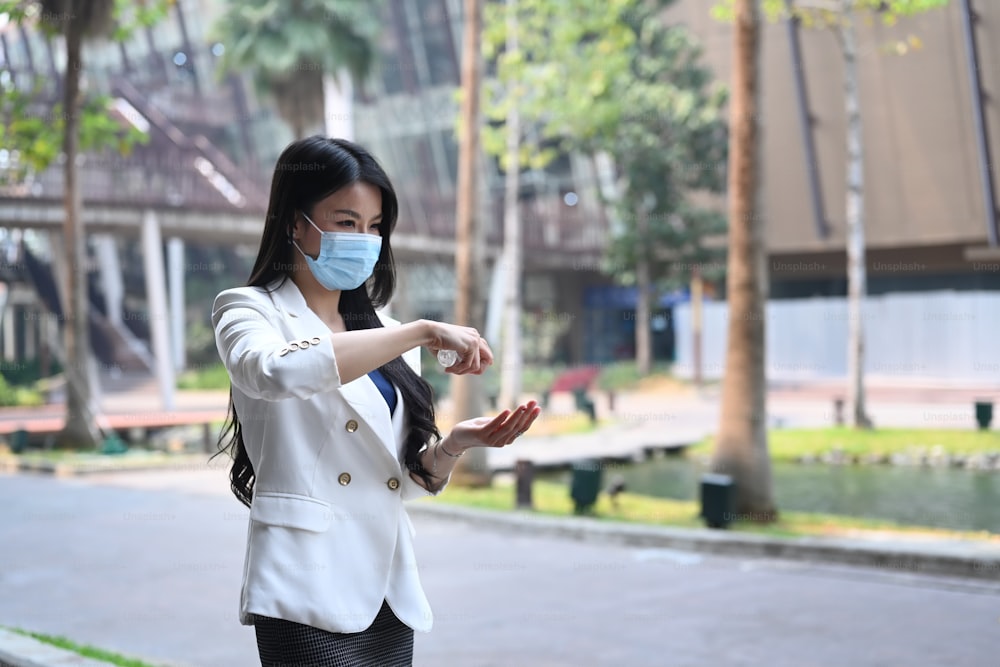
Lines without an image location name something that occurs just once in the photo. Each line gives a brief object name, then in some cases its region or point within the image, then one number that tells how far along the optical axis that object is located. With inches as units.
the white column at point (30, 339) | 1636.3
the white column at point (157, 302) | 1013.8
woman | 95.1
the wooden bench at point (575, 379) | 1405.0
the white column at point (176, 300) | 1401.3
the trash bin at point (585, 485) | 455.8
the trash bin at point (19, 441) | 737.6
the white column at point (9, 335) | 1651.1
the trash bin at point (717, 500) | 394.6
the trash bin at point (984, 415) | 754.8
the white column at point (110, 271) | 1378.0
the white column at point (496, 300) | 1387.8
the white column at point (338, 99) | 993.5
